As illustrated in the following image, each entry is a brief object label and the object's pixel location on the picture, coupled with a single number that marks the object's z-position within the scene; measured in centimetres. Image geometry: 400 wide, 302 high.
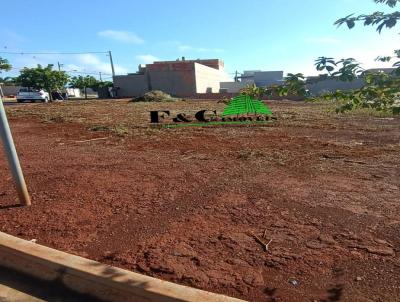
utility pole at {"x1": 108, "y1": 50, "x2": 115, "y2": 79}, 5975
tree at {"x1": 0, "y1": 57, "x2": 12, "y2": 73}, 3187
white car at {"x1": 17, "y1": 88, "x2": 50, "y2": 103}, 3622
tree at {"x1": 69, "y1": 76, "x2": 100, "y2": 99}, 6122
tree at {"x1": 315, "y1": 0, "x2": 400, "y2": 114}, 200
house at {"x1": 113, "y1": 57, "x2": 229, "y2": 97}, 5259
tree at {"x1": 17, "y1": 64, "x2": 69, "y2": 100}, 4644
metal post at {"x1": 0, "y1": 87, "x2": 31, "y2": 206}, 402
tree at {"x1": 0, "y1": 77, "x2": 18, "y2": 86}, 5920
